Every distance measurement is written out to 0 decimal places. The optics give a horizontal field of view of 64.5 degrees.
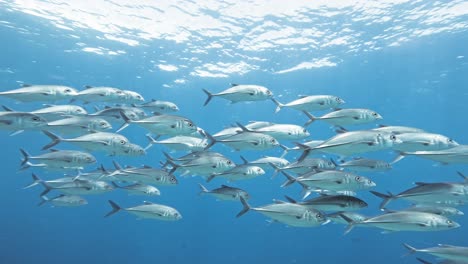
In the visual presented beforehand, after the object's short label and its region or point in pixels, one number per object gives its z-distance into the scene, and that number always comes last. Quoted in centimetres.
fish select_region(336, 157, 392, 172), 733
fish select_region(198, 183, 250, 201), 766
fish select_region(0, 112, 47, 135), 671
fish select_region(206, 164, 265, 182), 778
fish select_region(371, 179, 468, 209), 605
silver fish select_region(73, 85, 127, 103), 827
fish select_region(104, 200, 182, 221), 804
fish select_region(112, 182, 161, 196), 859
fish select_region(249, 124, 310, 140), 788
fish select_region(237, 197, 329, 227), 595
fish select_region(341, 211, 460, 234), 565
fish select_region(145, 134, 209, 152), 857
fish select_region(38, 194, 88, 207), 1141
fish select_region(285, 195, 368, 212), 580
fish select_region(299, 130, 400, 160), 594
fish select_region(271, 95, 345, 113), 792
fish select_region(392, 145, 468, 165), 639
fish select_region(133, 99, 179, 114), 926
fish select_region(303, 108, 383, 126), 690
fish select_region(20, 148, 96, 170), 773
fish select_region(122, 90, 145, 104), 910
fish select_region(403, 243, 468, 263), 544
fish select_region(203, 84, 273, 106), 796
